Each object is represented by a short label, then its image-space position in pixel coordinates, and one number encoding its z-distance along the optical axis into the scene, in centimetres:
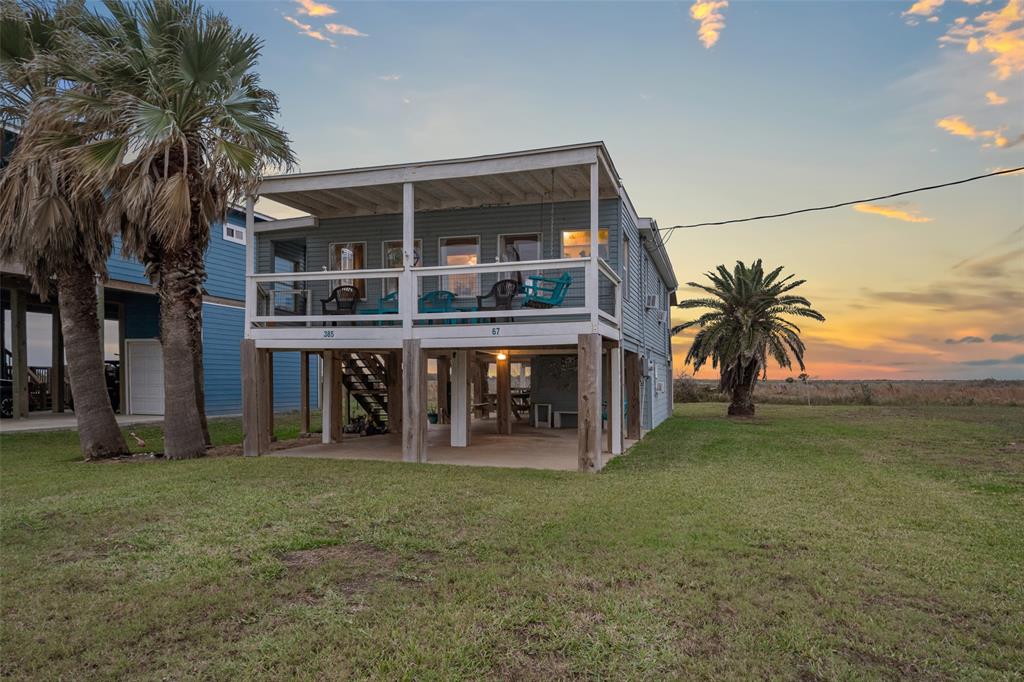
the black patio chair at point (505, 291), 1055
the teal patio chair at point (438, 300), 1168
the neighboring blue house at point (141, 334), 1769
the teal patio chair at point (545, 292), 1061
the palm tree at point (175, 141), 965
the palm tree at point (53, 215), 982
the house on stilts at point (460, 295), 983
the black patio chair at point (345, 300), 1191
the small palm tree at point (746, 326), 2097
